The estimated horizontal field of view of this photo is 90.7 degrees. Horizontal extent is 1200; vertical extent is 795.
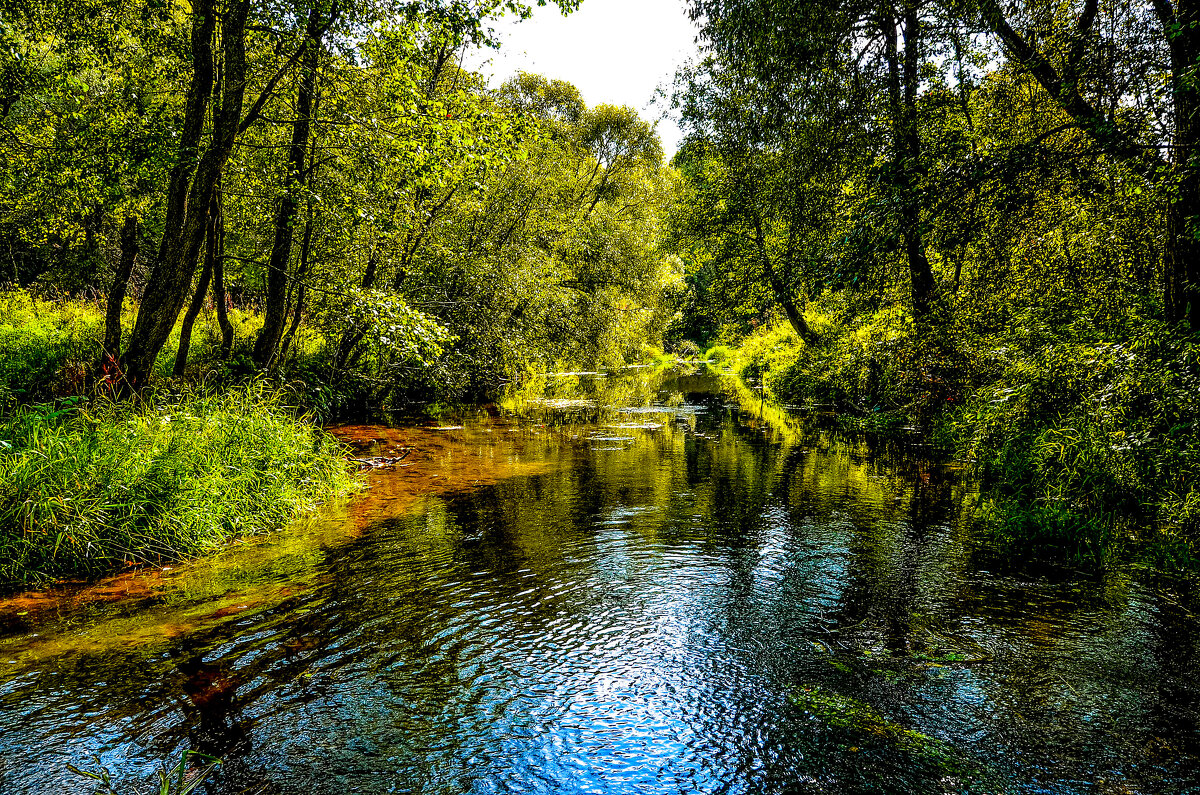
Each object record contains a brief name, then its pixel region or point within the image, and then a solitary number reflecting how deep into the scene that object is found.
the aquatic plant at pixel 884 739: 3.54
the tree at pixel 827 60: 9.52
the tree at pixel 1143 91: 6.47
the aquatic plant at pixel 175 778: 3.34
